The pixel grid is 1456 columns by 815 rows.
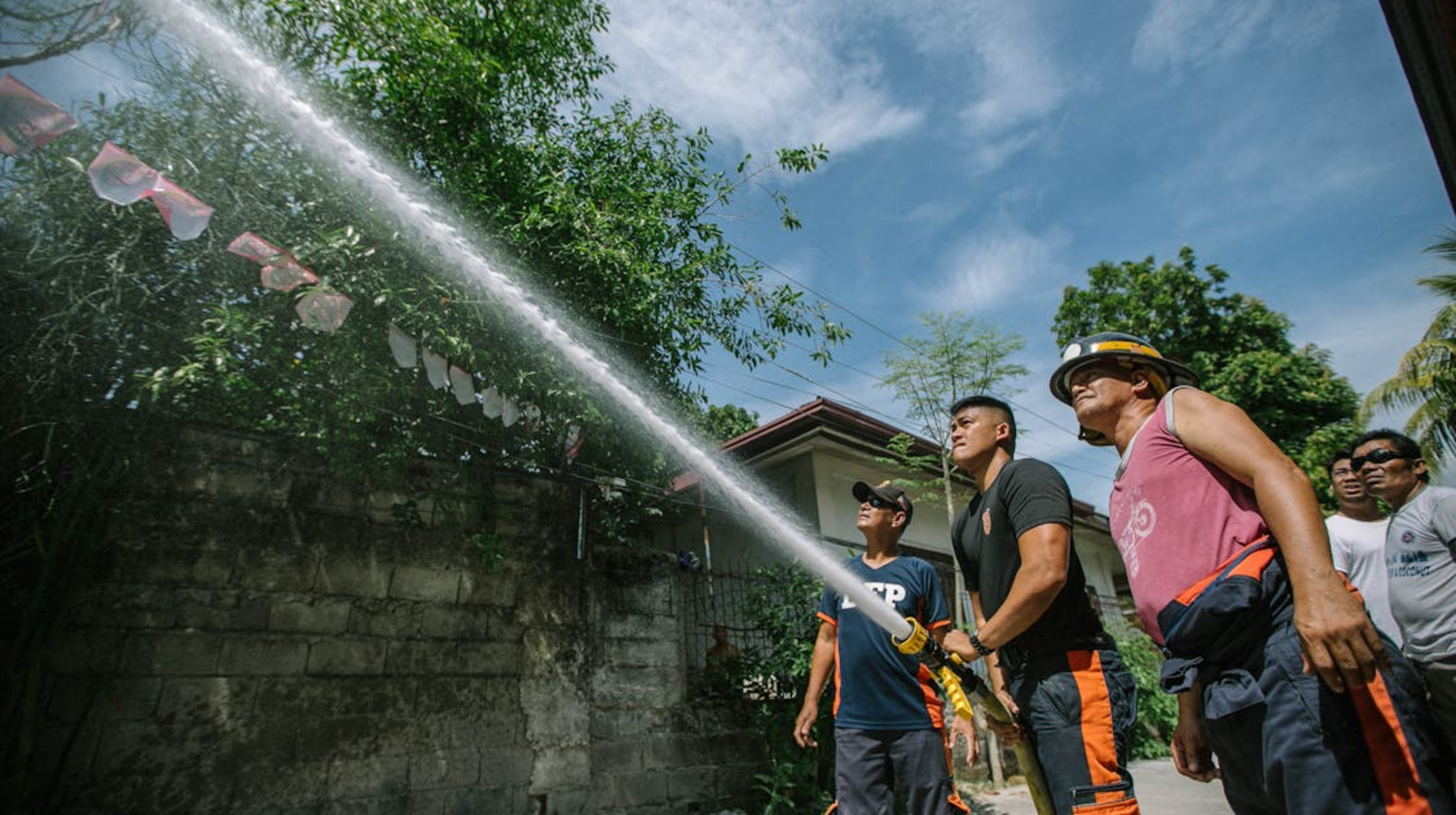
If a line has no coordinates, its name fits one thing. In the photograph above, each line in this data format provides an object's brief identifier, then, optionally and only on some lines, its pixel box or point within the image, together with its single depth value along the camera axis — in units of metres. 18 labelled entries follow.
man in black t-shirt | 2.25
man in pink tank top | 1.54
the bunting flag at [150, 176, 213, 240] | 3.92
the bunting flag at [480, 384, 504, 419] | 5.10
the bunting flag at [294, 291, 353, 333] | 4.29
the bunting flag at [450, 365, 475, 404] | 4.88
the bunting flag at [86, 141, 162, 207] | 3.76
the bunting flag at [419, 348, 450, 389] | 4.73
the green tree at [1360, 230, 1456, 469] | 12.20
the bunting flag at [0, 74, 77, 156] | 3.66
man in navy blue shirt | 3.58
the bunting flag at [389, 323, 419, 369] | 4.55
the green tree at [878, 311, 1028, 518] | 9.54
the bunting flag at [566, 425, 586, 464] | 5.66
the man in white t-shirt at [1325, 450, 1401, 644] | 3.85
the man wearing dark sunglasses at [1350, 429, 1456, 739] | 3.18
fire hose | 2.38
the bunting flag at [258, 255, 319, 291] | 4.23
